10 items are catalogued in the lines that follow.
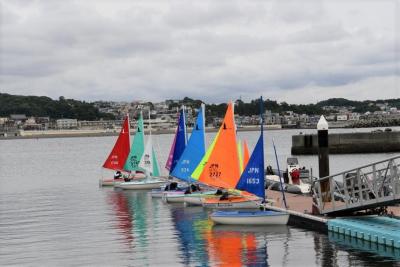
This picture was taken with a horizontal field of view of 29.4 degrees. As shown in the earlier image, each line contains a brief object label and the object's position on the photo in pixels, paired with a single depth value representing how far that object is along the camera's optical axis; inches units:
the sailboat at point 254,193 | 1333.7
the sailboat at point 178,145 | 2046.0
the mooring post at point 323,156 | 1358.3
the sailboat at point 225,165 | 1558.8
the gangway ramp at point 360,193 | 1140.5
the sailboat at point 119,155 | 2534.4
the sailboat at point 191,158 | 1840.6
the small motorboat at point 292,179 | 1699.1
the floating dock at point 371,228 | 1074.1
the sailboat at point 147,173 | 2299.5
